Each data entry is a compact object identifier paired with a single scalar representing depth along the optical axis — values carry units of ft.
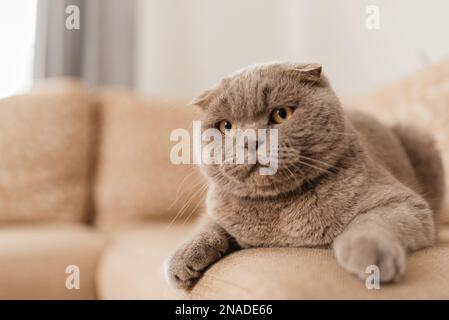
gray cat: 1.83
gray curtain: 4.61
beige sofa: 2.51
